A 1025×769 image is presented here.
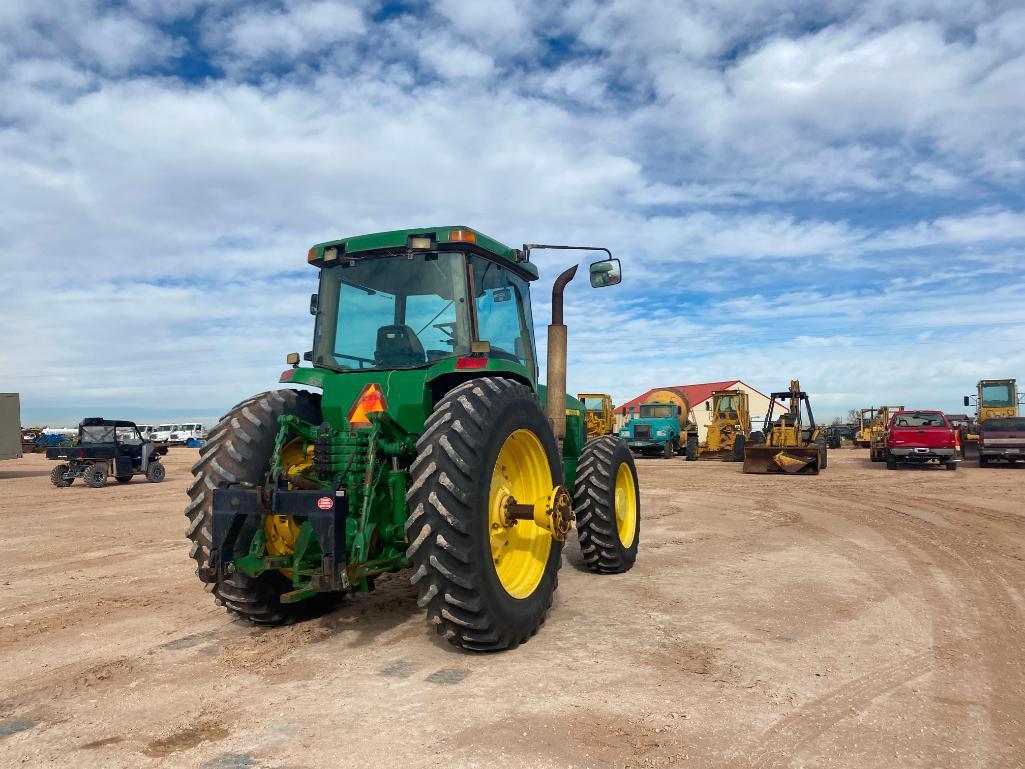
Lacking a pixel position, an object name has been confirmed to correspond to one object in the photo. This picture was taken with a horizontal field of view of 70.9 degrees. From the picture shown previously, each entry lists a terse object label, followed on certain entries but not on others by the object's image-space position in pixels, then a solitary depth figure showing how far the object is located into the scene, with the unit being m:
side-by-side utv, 18.11
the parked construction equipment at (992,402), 26.70
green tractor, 3.93
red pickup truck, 20.31
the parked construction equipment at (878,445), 23.98
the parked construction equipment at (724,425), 26.61
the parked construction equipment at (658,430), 28.09
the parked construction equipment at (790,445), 19.29
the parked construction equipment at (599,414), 26.62
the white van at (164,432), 49.27
